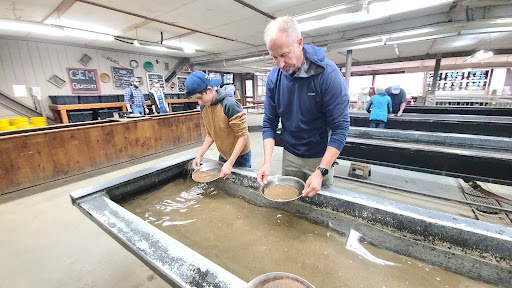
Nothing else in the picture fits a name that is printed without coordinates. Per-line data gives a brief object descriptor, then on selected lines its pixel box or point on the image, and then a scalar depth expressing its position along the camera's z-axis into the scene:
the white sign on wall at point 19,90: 5.58
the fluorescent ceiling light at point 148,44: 5.26
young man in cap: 1.56
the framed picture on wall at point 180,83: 9.68
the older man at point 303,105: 1.08
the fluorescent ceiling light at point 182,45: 6.42
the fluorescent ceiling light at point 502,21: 3.83
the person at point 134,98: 5.60
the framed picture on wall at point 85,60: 6.55
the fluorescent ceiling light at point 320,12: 3.58
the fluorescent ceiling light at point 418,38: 4.61
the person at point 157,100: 6.09
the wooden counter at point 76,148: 2.90
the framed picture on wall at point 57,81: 6.08
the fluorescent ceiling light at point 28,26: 3.70
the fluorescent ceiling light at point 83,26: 4.41
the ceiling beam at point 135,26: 4.56
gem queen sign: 6.46
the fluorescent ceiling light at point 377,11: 3.41
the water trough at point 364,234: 0.77
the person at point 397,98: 4.53
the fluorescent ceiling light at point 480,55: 6.75
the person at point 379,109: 3.83
